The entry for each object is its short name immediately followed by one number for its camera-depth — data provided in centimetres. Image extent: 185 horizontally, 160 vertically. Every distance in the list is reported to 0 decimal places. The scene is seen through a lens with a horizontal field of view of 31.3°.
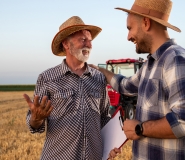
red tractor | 1001
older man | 298
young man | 206
